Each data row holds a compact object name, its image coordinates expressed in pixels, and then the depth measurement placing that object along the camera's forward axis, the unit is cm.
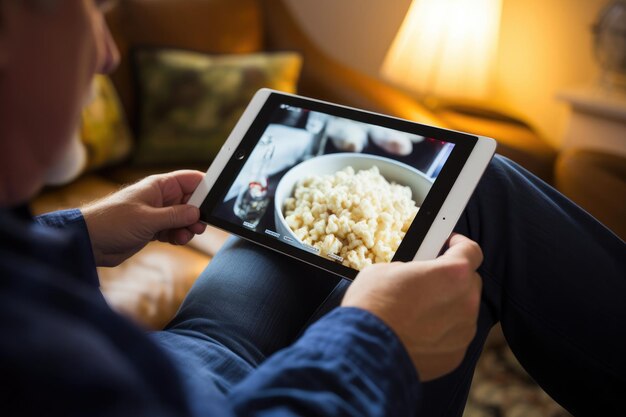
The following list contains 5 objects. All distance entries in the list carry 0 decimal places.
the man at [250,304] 36
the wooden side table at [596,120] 148
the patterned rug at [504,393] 128
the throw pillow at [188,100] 156
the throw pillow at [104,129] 144
